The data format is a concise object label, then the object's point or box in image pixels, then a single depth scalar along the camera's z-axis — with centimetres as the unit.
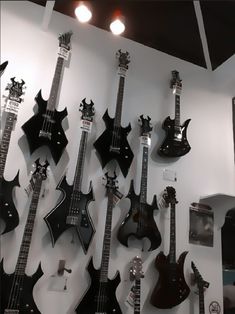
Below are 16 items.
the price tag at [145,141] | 232
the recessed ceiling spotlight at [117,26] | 227
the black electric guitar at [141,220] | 204
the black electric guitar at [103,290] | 180
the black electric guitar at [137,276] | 191
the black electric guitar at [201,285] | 209
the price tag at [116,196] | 208
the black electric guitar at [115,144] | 215
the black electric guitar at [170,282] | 200
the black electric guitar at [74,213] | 186
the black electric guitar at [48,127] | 195
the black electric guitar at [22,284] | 160
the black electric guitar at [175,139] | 235
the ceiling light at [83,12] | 218
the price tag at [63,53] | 226
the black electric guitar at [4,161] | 175
